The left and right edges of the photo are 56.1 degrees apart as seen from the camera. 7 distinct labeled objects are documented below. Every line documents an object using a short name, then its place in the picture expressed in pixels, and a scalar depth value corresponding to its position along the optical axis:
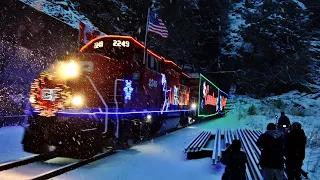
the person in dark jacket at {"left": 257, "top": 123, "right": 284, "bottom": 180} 5.37
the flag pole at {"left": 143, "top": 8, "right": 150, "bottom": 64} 9.85
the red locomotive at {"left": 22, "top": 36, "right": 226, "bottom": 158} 8.01
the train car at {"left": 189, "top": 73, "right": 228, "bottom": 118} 18.23
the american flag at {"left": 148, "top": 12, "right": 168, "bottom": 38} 12.77
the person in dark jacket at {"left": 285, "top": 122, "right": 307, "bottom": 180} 6.43
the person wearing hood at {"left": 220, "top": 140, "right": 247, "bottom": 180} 4.73
